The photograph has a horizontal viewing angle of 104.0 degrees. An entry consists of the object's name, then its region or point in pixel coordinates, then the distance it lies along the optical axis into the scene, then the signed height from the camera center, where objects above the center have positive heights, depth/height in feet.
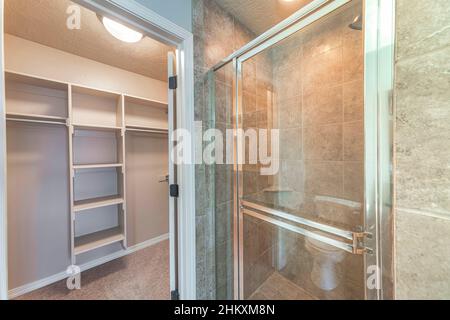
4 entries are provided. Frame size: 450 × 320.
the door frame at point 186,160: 3.45 +0.00
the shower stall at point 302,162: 2.01 -0.12
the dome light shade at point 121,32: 3.92 +3.00
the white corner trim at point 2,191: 1.97 -0.35
